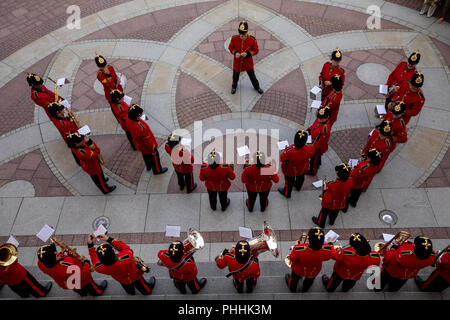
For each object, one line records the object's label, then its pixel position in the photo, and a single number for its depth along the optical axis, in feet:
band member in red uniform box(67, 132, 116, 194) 22.23
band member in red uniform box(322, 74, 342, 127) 24.59
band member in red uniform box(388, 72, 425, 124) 24.32
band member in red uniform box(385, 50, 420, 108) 25.94
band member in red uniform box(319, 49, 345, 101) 26.27
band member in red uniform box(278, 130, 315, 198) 21.68
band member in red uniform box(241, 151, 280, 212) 21.49
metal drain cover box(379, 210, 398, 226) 24.76
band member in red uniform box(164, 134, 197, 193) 22.79
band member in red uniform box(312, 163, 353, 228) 20.18
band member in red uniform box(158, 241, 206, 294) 17.31
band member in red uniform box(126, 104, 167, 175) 23.22
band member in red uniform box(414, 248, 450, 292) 17.80
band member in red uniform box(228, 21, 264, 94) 29.07
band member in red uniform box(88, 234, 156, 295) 17.06
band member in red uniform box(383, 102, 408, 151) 22.93
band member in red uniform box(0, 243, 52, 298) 18.20
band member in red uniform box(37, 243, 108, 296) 17.51
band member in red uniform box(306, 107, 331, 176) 22.77
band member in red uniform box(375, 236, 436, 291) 16.83
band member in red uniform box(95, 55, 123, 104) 26.37
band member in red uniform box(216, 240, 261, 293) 17.04
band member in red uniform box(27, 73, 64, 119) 25.64
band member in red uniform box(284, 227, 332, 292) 17.13
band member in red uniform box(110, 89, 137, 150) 24.83
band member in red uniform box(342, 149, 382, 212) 21.20
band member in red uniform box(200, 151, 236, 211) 21.36
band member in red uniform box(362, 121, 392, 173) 22.33
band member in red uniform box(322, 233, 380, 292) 17.10
